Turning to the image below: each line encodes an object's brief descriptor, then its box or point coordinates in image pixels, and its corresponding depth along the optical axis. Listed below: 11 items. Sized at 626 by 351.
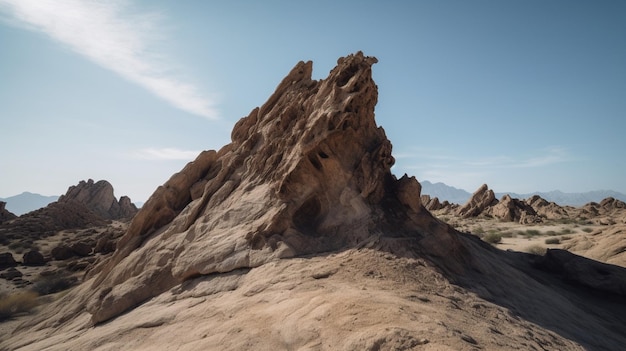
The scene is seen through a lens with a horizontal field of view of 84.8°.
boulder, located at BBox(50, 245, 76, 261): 25.47
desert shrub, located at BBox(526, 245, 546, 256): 16.41
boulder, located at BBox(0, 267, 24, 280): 20.83
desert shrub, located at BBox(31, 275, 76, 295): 17.45
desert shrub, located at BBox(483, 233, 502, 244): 21.47
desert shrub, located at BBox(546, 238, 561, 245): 19.95
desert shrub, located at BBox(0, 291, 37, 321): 14.43
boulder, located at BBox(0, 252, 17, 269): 23.81
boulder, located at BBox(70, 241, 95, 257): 25.55
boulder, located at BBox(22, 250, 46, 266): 24.42
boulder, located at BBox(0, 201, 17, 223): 43.84
